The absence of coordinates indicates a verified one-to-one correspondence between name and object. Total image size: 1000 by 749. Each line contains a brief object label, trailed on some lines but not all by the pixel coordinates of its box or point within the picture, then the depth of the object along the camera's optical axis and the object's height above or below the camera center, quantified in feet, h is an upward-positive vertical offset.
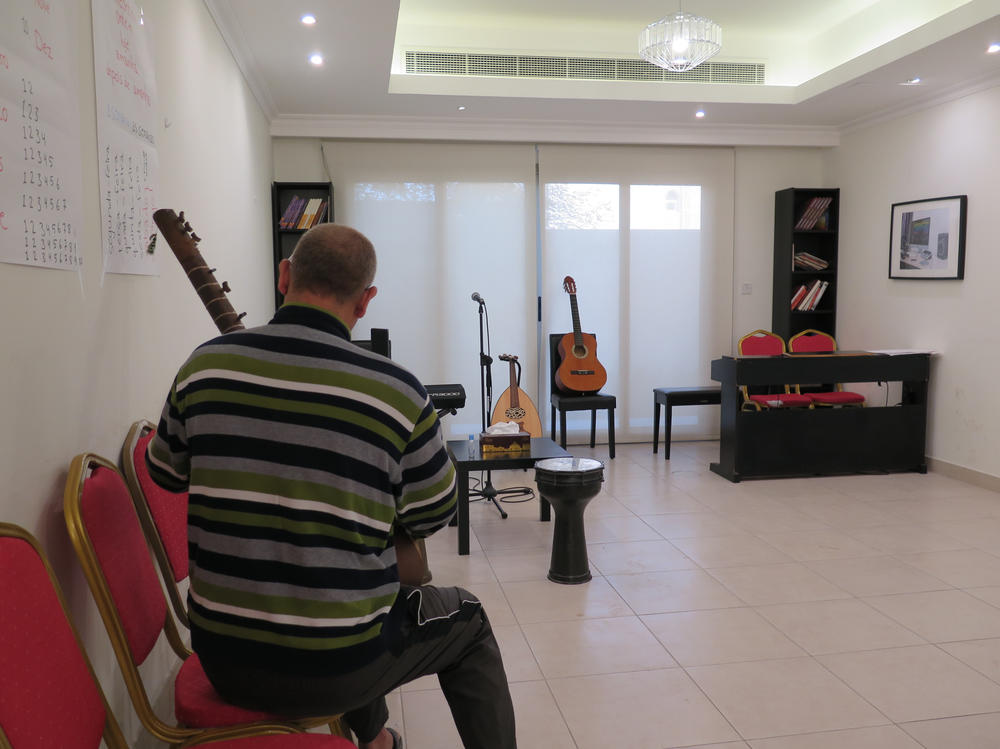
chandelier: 14.58 +4.96
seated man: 4.54 -1.09
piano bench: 20.42 -2.44
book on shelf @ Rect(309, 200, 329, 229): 19.84 +2.27
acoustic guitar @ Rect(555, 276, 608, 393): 20.77 -1.57
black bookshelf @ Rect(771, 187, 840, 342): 22.00 +1.47
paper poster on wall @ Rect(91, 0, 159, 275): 6.45 +1.51
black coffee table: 12.87 -2.64
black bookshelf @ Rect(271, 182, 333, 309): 19.99 +2.61
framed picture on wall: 17.60 +1.58
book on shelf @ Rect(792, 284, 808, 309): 22.26 +0.28
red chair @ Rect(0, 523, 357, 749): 3.62 -1.84
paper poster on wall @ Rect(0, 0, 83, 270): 4.57 +1.07
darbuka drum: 11.53 -3.06
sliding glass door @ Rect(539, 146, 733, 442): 22.13 +1.25
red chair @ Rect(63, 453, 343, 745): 4.86 -2.02
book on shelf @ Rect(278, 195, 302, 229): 19.86 +2.23
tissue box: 13.25 -2.36
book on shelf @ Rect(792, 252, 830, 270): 22.20 +1.22
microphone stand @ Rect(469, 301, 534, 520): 15.43 -3.95
